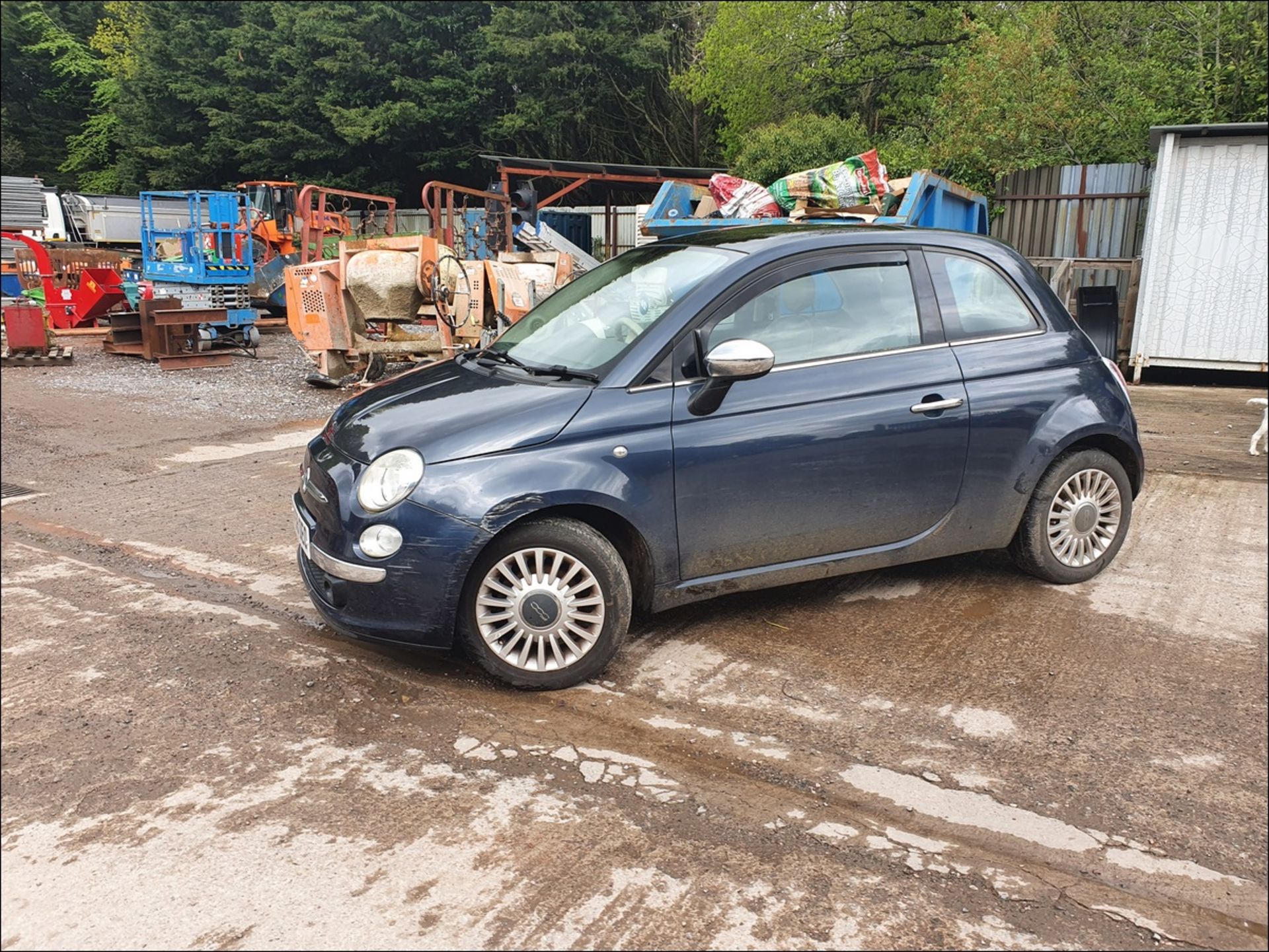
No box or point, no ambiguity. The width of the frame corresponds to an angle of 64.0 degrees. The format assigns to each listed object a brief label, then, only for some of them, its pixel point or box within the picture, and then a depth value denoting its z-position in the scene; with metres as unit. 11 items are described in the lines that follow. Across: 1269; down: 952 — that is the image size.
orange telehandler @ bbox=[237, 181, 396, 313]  18.30
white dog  7.34
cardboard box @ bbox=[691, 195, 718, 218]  10.10
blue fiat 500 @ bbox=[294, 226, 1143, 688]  3.68
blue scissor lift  15.37
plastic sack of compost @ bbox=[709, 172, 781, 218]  9.33
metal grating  6.30
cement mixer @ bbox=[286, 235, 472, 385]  11.16
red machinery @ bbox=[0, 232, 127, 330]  17.66
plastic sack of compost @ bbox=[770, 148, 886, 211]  8.95
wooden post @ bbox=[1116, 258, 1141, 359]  12.06
